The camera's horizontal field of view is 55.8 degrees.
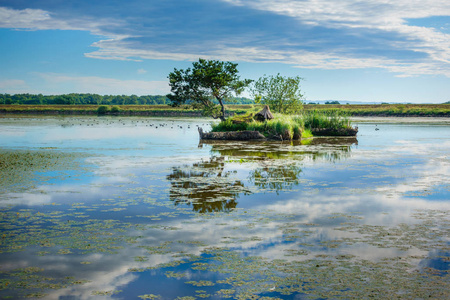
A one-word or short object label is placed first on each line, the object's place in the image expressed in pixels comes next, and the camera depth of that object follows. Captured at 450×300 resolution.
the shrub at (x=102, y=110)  120.88
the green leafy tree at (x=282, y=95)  45.56
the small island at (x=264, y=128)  35.03
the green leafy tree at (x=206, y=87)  40.69
